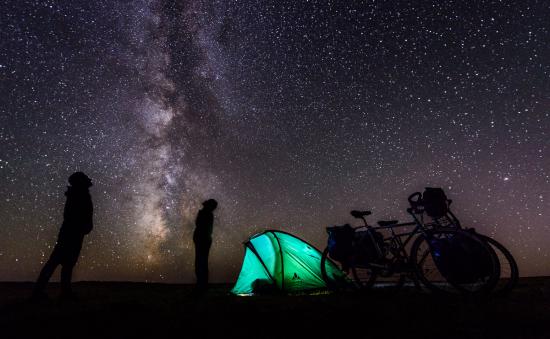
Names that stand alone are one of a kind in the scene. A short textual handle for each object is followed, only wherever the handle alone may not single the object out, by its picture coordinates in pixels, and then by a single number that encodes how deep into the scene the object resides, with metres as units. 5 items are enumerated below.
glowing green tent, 6.47
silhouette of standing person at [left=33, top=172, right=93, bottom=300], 5.37
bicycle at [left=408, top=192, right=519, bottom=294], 3.96
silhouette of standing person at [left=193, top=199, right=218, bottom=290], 6.66
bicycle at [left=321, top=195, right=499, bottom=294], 4.12
